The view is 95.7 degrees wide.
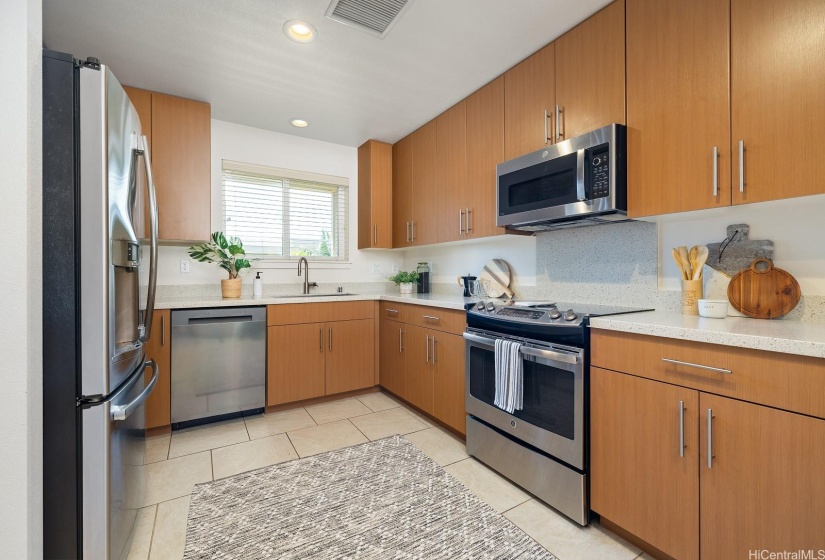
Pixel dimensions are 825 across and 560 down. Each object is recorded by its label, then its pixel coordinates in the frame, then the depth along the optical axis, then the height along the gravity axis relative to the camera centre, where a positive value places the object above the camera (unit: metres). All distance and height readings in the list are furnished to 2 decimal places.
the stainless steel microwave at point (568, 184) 1.80 +0.51
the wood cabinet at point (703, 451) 1.10 -0.60
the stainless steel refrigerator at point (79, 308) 1.20 -0.09
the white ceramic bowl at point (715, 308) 1.59 -0.13
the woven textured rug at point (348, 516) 1.54 -1.11
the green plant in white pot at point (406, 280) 3.54 -0.01
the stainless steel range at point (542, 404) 1.67 -0.62
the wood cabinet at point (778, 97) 1.26 +0.65
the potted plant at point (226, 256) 3.06 +0.19
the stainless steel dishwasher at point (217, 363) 2.67 -0.63
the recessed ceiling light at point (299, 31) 2.00 +1.37
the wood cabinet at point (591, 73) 1.83 +1.07
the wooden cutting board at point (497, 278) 2.90 +0.01
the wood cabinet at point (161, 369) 2.59 -0.63
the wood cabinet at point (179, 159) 2.73 +0.91
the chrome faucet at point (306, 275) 3.60 +0.04
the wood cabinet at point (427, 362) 2.53 -0.64
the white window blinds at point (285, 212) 3.43 +0.66
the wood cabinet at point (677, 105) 1.49 +0.75
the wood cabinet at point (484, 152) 2.54 +0.89
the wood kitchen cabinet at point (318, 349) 3.02 -0.60
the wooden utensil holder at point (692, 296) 1.75 -0.08
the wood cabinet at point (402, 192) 3.56 +0.85
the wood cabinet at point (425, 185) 3.20 +0.83
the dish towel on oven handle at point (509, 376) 1.92 -0.51
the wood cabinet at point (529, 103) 2.17 +1.07
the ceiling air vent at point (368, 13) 1.86 +1.37
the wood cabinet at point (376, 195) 3.74 +0.85
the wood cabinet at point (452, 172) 2.87 +0.85
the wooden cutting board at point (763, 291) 1.55 -0.06
